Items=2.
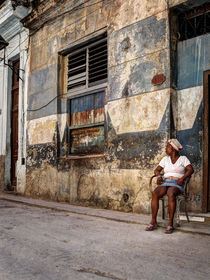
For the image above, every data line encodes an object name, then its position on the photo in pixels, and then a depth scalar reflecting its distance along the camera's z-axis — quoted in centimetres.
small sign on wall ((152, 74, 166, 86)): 553
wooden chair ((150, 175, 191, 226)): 429
